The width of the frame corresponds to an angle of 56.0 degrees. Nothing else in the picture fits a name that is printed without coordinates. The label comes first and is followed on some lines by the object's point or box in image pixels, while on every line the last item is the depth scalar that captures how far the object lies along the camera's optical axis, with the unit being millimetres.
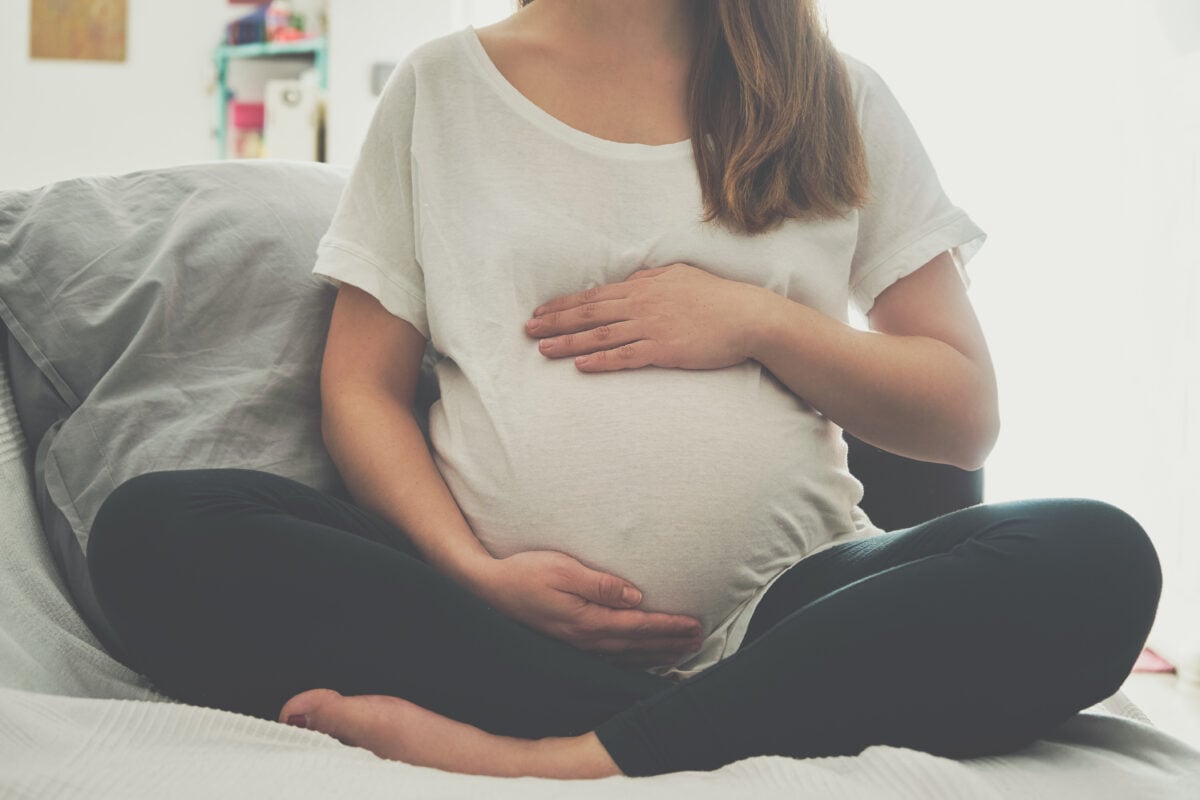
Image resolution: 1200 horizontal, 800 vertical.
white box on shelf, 2986
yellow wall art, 3613
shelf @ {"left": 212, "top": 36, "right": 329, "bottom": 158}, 3051
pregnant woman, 664
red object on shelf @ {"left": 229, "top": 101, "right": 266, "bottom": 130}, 3352
